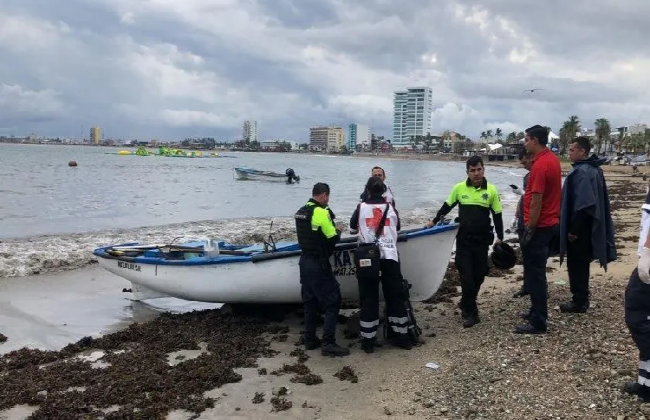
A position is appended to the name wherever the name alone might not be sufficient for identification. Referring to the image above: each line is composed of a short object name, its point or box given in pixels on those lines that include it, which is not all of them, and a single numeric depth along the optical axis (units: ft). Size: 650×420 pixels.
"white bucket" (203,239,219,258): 27.07
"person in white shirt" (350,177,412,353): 19.94
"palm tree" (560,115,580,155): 367.33
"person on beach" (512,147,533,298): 20.43
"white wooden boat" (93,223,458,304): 22.82
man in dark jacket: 19.84
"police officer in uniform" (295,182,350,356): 20.22
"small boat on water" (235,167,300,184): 155.53
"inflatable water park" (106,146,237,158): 417.04
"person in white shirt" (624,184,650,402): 13.14
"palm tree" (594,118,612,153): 348.38
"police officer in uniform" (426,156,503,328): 20.77
